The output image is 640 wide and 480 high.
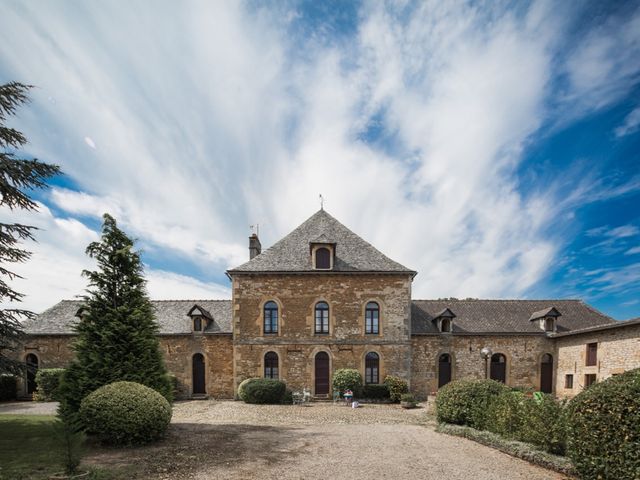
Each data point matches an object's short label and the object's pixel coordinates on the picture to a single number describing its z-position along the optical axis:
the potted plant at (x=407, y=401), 17.62
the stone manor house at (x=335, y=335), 20.17
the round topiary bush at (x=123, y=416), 9.55
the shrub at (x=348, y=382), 19.08
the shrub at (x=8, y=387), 21.23
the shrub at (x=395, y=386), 19.14
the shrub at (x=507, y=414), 9.86
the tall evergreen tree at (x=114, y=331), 11.83
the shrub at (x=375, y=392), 19.27
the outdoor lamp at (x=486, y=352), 15.58
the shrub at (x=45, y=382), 20.84
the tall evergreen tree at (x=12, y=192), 10.87
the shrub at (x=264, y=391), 18.33
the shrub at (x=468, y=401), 11.55
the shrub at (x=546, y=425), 8.50
